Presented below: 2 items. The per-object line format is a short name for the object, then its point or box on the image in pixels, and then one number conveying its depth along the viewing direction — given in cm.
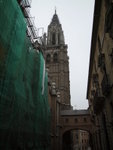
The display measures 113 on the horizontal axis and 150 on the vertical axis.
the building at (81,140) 6141
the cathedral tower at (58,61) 3783
